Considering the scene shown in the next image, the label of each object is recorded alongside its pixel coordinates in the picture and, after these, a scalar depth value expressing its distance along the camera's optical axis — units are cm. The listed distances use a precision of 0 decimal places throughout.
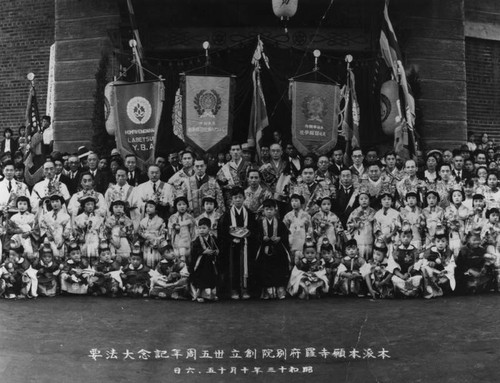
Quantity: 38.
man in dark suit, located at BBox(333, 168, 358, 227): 844
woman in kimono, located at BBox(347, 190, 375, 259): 814
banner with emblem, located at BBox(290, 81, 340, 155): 930
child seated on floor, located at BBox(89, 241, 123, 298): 797
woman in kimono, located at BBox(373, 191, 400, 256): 803
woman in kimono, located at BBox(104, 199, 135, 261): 819
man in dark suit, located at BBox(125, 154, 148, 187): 886
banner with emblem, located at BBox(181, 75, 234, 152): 894
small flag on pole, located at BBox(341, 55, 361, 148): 1008
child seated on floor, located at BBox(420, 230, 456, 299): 778
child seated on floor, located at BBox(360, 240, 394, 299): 779
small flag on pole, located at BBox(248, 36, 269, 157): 973
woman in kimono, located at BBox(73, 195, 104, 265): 816
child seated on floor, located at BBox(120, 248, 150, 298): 795
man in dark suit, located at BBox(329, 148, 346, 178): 912
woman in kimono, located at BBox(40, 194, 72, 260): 813
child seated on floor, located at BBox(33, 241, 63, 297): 791
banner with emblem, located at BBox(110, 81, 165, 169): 899
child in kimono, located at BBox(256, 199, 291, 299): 777
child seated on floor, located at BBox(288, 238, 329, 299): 787
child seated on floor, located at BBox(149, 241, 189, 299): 787
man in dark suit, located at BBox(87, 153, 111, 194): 895
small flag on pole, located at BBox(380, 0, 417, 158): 970
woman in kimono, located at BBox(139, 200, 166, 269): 811
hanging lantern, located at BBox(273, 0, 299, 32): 940
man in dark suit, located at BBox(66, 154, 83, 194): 905
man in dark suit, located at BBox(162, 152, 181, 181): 926
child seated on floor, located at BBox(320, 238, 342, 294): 798
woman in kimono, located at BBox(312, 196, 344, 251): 823
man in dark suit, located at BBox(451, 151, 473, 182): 900
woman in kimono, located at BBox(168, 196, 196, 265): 807
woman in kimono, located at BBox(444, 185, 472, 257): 807
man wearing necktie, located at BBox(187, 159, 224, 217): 859
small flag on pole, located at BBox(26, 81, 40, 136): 1171
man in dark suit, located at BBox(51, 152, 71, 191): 906
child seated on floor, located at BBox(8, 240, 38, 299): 782
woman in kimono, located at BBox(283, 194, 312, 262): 806
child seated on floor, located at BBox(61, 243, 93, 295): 799
